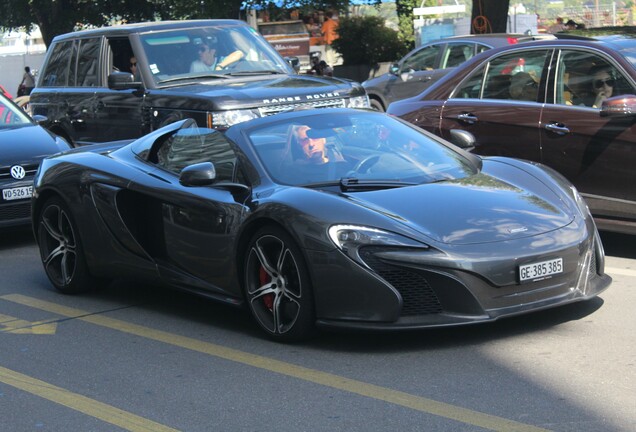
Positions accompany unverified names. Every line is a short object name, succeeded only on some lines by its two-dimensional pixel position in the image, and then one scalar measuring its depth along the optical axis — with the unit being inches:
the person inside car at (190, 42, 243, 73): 442.9
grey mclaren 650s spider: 215.8
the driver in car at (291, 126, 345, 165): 252.8
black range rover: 400.2
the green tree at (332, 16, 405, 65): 1279.5
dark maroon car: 308.5
